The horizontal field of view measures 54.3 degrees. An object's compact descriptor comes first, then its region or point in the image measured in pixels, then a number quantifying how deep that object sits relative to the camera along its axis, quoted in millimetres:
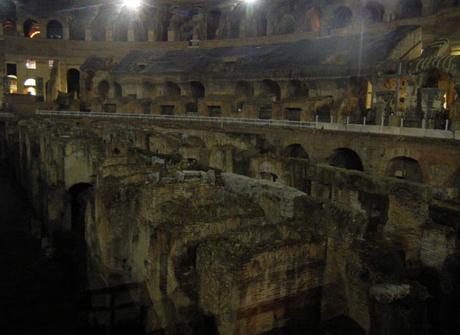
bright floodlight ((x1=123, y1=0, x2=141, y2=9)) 47769
